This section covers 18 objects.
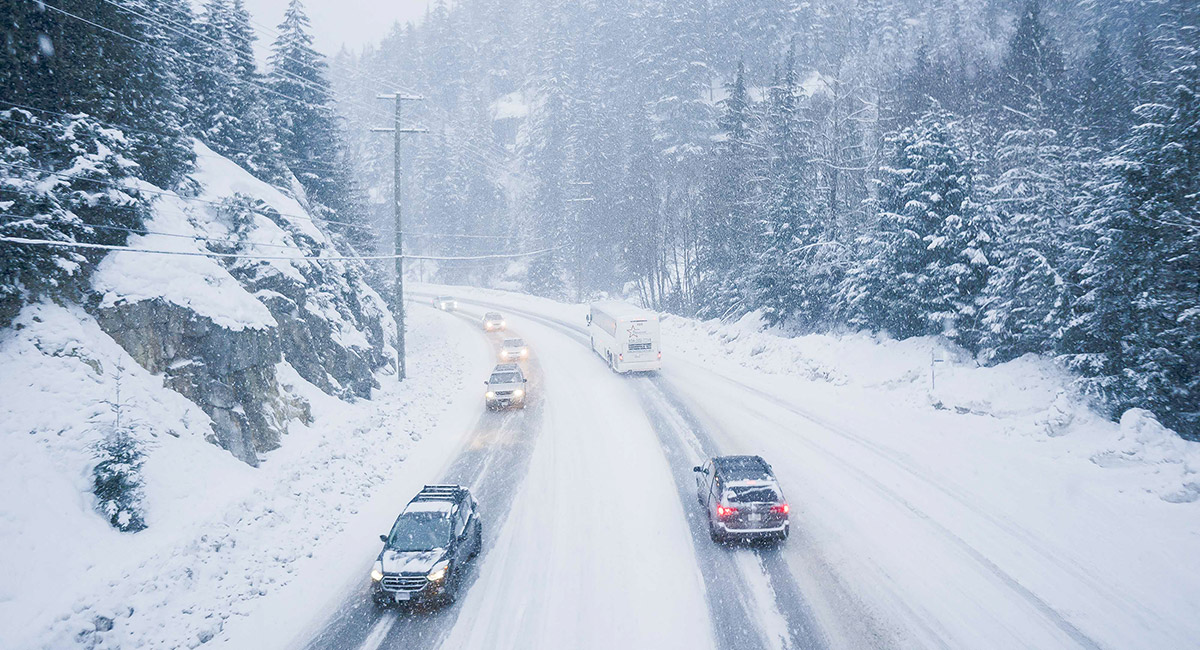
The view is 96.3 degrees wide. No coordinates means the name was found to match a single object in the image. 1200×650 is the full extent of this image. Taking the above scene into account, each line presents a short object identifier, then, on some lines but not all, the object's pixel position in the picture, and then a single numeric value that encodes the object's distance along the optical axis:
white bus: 28.14
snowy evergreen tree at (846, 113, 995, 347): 21.31
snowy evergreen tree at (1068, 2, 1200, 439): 13.50
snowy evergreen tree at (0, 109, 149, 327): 11.70
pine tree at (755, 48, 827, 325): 30.19
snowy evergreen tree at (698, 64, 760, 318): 37.88
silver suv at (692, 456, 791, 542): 10.90
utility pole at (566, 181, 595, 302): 61.66
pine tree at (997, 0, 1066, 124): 31.33
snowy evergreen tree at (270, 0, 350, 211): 33.56
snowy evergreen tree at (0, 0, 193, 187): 12.91
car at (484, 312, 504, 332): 46.08
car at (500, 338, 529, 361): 33.47
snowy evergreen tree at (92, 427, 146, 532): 10.66
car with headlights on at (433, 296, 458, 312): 57.38
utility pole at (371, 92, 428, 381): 24.52
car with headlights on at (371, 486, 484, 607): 9.28
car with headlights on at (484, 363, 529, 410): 22.78
